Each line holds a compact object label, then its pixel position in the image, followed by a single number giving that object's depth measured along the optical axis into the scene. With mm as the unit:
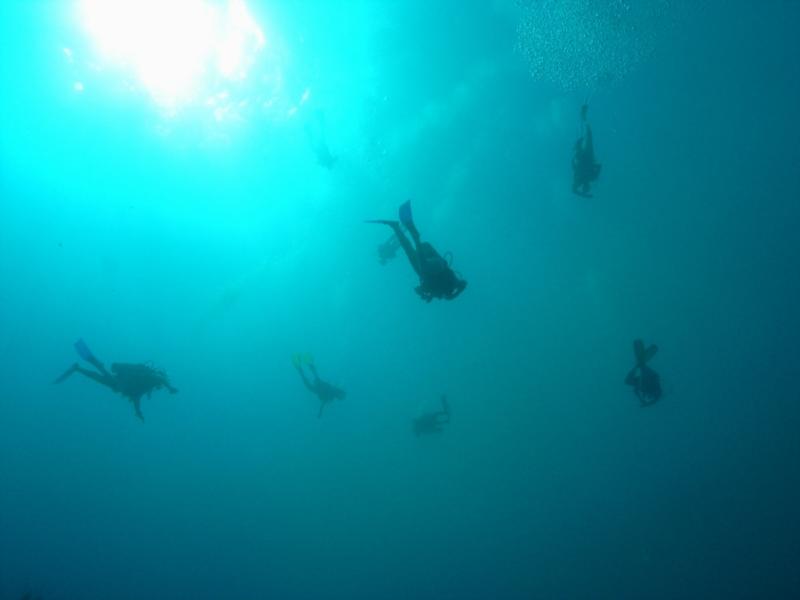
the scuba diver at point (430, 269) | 6621
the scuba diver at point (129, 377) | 8633
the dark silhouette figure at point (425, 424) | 21844
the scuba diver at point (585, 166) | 10758
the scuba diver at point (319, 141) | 24656
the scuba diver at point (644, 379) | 9023
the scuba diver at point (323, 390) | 15127
